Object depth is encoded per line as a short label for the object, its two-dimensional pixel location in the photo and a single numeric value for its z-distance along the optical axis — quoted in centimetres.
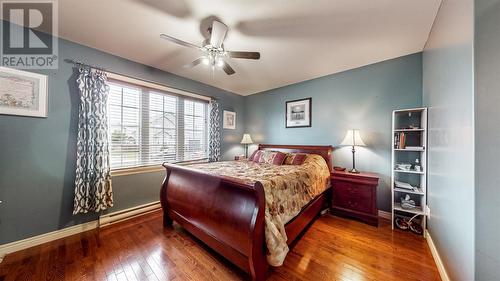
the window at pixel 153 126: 265
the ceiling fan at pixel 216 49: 178
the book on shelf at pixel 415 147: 215
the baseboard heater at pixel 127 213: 240
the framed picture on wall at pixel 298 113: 353
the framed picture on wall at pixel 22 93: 183
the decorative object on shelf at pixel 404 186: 224
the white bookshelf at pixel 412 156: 215
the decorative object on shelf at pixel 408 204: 226
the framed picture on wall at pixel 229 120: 426
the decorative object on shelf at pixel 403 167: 228
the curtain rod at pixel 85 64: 220
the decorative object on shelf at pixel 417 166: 221
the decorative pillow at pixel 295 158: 293
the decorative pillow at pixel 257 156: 342
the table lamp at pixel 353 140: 271
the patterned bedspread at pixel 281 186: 142
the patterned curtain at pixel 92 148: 219
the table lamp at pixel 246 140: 435
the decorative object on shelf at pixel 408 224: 221
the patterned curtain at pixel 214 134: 384
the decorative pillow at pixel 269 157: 311
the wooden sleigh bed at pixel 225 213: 138
